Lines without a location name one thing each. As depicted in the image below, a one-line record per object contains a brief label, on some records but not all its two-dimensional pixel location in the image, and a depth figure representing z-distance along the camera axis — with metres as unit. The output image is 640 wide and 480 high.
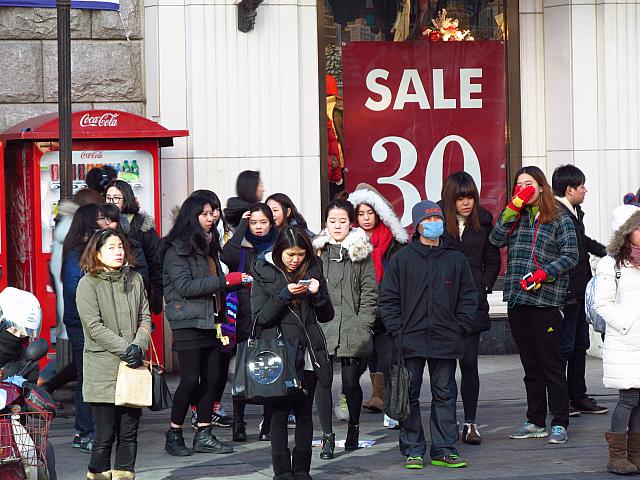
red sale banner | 26.23
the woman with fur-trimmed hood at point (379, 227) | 18.45
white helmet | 13.87
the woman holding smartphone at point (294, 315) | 14.70
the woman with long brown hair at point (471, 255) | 17.75
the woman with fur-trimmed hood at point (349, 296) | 17.44
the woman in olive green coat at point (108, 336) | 14.63
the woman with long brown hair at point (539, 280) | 17.50
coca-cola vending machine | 22.03
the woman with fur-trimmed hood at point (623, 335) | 15.58
